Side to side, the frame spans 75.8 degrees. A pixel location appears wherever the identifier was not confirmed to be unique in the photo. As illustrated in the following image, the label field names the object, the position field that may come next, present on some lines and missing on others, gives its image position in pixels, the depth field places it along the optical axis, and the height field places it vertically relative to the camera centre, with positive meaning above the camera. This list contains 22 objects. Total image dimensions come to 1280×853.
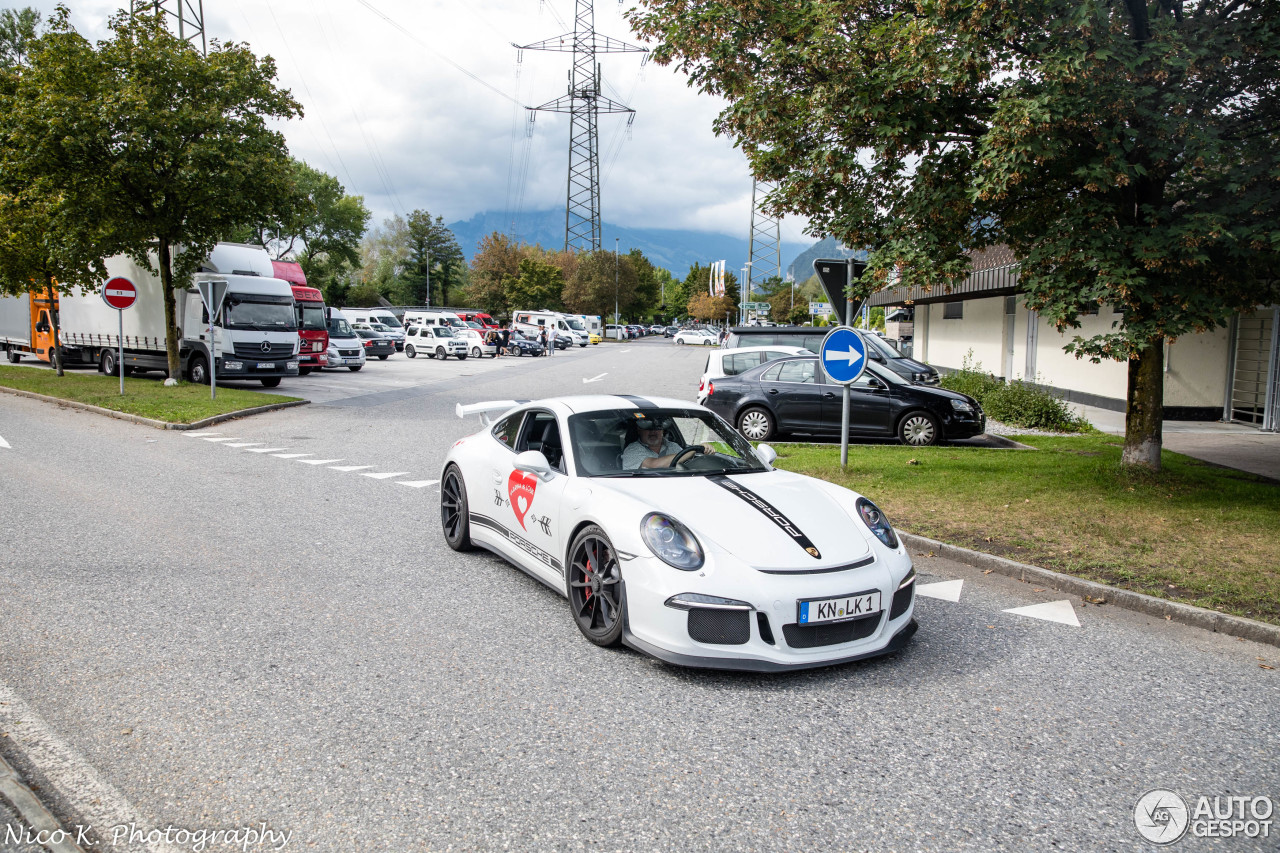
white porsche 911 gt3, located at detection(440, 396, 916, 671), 3.99 -1.01
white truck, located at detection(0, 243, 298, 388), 20.59 +0.63
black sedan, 12.66 -0.80
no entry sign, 17.03 +1.12
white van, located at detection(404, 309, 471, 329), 44.14 +1.70
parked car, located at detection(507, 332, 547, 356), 46.28 +0.28
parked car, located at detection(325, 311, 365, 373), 30.27 +0.04
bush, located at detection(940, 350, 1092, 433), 14.85 -0.95
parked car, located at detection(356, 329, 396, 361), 37.74 +0.22
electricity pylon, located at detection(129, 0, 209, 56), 26.42 +10.61
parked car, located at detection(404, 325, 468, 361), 40.47 +0.35
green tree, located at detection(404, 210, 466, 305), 102.62 +11.54
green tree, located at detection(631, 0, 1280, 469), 6.35 +1.87
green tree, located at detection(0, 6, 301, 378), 17.09 +4.48
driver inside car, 5.22 -0.63
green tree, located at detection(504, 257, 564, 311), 82.88 +6.57
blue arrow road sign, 8.98 +0.00
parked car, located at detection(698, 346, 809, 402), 14.02 -0.11
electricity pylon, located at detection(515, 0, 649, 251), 80.24 +21.53
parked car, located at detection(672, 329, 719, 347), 76.75 +1.44
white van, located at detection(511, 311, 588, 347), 60.40 +2.18
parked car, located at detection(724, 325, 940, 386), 18.52 +0.28
